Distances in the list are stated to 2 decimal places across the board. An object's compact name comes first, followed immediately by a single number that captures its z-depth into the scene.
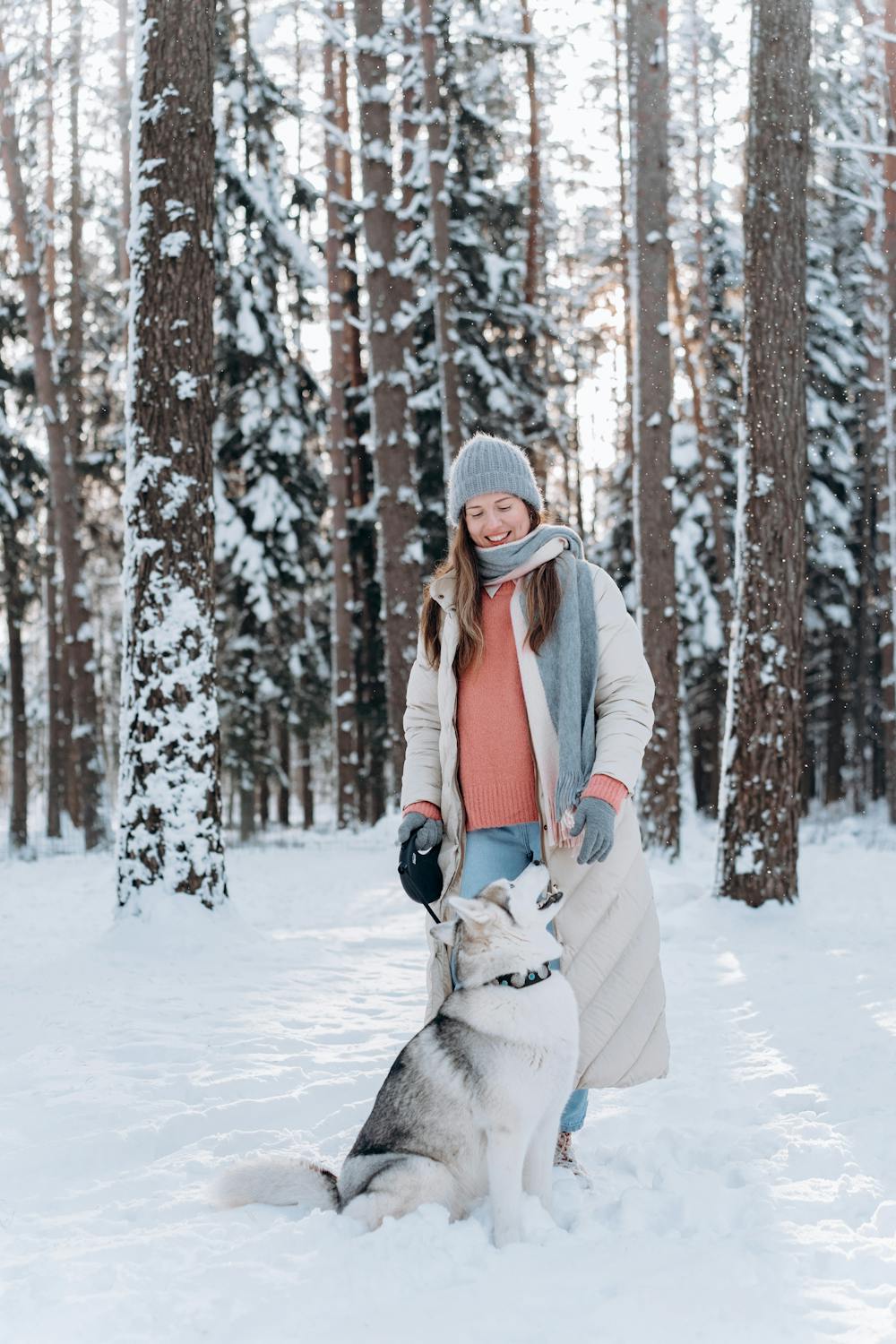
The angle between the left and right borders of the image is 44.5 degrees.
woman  3.62
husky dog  3.10
